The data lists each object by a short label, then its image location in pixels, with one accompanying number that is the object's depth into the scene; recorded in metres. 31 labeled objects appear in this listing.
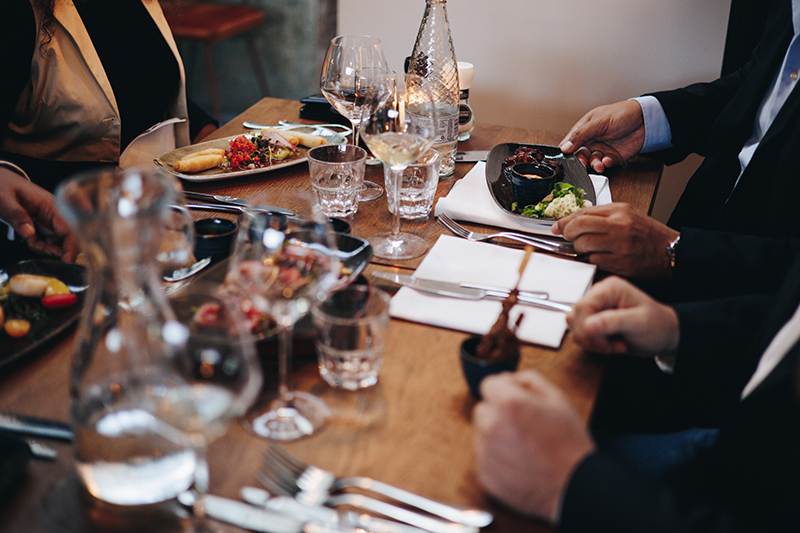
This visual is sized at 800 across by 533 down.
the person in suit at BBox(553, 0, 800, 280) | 1.12
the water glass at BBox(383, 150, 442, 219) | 1.23
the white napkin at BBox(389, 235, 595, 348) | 0.91
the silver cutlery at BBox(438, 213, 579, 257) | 1.14
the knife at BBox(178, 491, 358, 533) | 0.58
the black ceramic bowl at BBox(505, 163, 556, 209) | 1.27
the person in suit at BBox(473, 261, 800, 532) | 0.60
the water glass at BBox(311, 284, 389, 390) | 0.76
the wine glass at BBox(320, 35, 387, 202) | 1.38
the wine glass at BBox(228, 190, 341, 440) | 0.68
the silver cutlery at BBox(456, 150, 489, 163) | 1.57
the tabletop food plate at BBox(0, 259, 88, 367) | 0.80
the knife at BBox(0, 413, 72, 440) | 0.68
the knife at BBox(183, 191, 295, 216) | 1.26
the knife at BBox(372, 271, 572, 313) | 0.96
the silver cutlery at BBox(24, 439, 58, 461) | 0.66
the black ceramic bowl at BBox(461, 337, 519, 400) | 0.73
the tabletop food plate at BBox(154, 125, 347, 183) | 1.36
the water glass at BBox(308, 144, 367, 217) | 1.24
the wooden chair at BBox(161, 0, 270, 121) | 3.56
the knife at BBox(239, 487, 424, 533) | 0.58
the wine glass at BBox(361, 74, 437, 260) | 1.08
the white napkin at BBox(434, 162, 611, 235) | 1.24
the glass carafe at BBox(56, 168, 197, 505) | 0.55
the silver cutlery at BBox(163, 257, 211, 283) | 0.99
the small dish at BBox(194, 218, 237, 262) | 1.03
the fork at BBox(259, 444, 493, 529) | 0.59
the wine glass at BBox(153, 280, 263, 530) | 0.55
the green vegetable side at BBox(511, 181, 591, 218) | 1.23
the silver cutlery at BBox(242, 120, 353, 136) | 1.65
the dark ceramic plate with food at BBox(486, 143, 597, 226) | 1.32
